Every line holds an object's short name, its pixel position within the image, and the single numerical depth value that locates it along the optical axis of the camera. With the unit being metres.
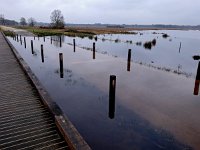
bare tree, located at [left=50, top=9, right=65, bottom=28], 77.58
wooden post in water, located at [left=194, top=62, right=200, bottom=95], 11.30
